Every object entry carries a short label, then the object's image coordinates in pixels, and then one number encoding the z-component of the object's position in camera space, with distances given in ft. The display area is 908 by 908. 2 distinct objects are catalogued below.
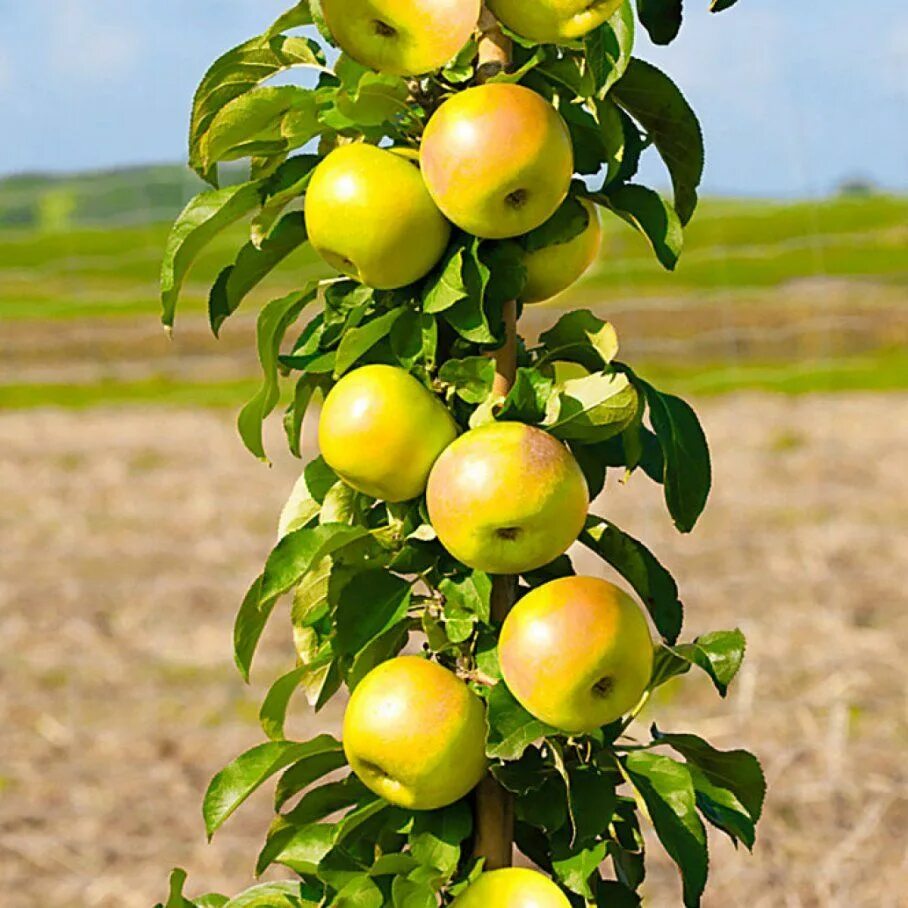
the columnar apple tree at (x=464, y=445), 6.46
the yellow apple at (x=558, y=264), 6.72
